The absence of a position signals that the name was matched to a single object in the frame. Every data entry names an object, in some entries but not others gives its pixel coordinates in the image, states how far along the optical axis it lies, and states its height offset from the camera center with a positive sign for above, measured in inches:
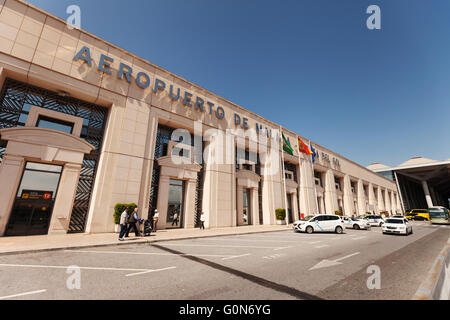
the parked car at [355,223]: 834.8 -48.3
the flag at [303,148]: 1162.0 +379.9
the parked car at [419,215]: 1550.1 -12.2
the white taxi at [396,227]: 608.1 -42.9
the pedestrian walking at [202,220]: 722.8 -37.1
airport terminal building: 487.2 +228.6
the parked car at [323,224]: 662.5 -42.0
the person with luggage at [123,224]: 425.4 -33.9
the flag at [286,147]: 1051.3 +352.4
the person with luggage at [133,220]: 454.5 -26.1
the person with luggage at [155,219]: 585.3 -30.9
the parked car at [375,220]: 1024.2 -38.8
